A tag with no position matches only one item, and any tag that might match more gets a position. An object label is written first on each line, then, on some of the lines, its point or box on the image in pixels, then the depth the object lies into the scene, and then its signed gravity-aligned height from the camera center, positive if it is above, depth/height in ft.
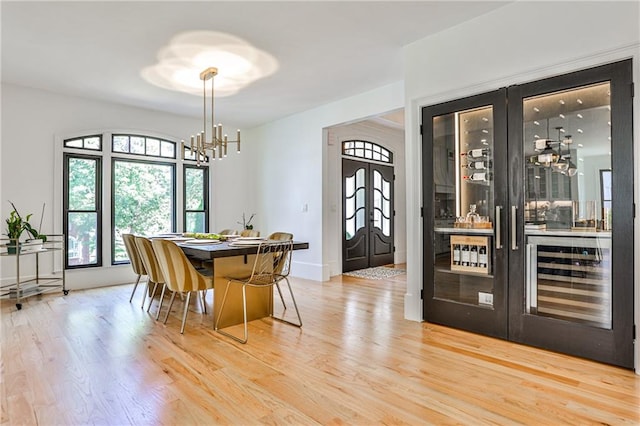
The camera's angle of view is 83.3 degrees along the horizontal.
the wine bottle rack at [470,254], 10.38 -1.13
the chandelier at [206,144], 13.05 +2.73
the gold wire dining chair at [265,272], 10.56 -1.77
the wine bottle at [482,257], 10.39 -1.20
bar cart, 13.79 -2.57
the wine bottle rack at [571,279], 8.42 -1.57
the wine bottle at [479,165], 10.31 +1.49
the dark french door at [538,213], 8.10 +0.05
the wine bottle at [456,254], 10.99 -1.18
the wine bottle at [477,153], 10.40 +1.85
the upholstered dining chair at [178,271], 10.28 -1.63
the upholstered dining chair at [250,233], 15.42 -0.76
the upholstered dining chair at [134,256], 13.37 -1.51
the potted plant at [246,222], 22.71 -0.39
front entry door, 21.45 +0.04
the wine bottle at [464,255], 10.80 -1.19
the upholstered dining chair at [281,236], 13.24 -0.78
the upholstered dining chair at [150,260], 11.89 -1.48
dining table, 10.25 -1.83
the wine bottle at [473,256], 10.60 -1.21
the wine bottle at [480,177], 10.26 +1.14
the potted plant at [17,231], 13.82 -0.58
